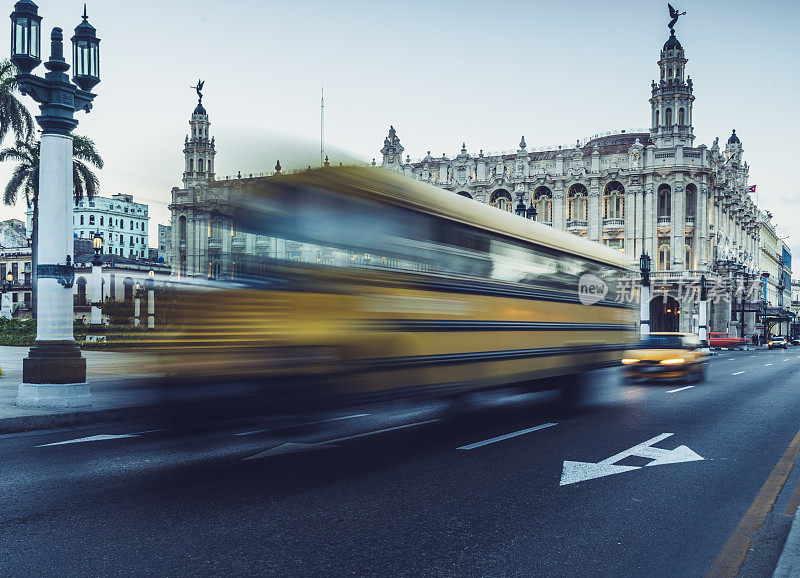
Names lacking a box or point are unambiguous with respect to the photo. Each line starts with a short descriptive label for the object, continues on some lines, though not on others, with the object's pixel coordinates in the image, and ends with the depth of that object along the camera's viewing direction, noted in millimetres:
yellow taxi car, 19094
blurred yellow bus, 7855
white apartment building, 137875
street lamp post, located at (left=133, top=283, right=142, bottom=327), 25719
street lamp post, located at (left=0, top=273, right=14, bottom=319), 54688
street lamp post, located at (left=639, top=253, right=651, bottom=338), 46150
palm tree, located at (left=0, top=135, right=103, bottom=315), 41656
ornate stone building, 73375
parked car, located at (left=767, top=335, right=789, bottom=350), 74062
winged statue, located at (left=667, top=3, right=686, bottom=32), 75875
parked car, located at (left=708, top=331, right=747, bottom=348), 64188
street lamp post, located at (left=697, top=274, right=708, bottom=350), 63219
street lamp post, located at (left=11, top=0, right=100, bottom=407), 13078
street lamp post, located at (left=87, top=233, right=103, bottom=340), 38031
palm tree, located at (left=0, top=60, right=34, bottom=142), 35312
